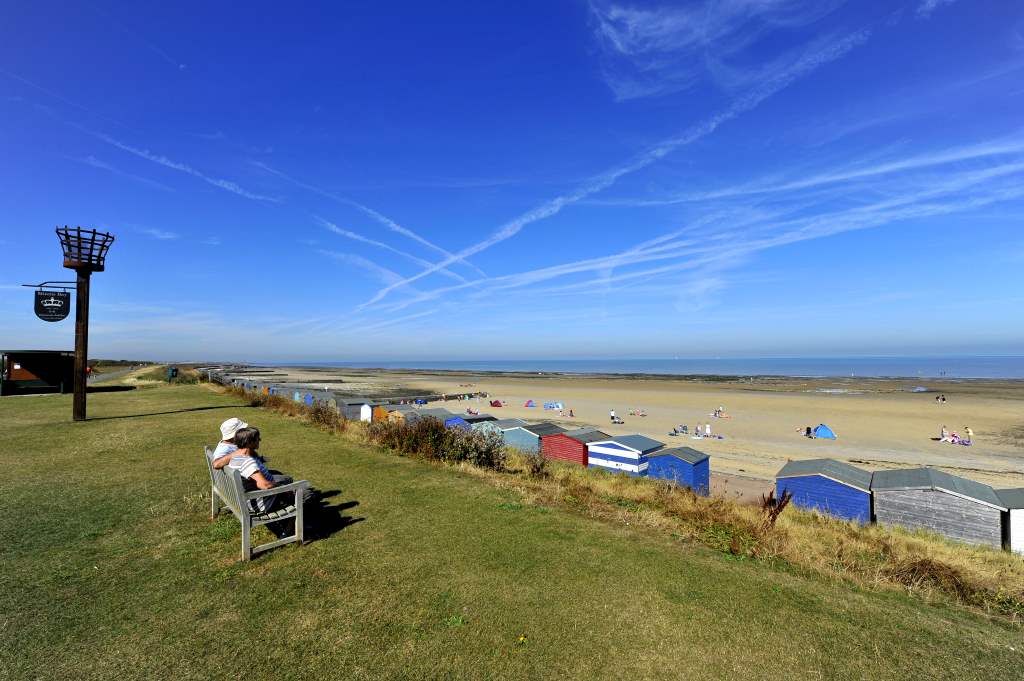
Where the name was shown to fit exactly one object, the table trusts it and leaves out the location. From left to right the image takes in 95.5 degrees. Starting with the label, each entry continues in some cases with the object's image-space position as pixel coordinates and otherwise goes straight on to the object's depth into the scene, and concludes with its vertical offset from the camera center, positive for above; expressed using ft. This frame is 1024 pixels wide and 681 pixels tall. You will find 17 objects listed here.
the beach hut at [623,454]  49.24 -10.71
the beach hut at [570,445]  52.84 -10.37
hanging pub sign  58.29 +6.80
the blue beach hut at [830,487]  36.27 -10.90
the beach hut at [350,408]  68.28 -7.58
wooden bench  16.10 -5.47
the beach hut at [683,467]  46.85 -11.51
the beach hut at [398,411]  56.12 -7.10
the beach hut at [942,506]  31.68 -10.77
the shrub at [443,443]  34.81 -6.71
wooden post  46.24 +2.43
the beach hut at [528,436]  56.49 -9.84
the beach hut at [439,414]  52.31 -7.28
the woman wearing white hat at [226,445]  18.34 -3.54
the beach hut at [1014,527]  31.30 -11.77
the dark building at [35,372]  72.10 -2.16
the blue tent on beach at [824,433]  96.73 -16.42
